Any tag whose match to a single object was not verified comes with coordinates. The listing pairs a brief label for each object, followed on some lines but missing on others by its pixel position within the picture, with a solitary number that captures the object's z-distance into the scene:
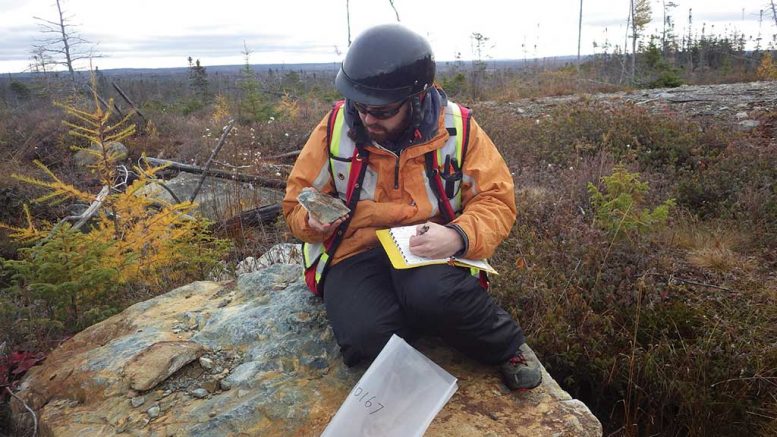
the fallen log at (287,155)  9.20
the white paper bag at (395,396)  1.90
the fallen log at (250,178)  6.84
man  2.26
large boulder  2.12
